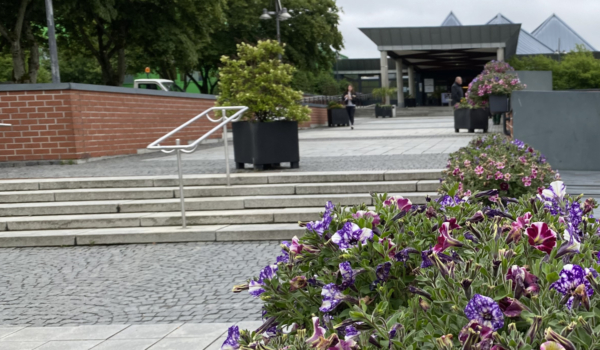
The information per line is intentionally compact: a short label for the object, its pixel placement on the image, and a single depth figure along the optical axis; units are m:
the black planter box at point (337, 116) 31.87
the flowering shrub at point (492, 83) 16.58
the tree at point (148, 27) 25.22
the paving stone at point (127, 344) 4.05
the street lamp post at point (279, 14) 30.12
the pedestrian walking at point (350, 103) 27.69
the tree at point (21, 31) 22.62
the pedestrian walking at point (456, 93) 22.67
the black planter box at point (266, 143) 10.17
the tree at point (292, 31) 38.47
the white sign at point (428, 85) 76.50
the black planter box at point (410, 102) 59.73
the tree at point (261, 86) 10.13
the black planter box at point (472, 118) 18.27
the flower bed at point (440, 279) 1.60
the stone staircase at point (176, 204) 7.77
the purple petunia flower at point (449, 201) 2.89
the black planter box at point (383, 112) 43.62
